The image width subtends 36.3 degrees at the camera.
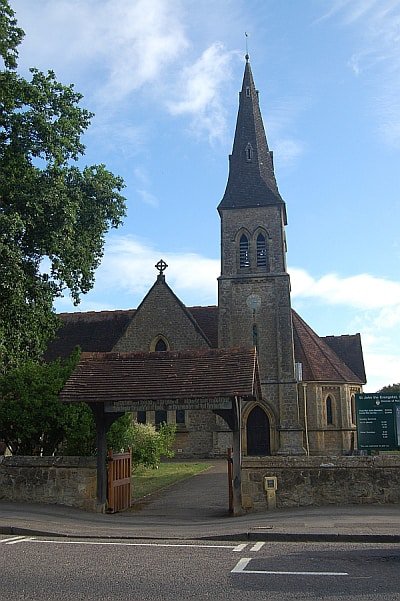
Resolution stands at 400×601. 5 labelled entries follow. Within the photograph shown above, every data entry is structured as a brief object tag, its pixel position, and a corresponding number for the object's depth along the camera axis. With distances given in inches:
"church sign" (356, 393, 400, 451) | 570.6
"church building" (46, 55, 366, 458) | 1362.0
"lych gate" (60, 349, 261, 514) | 536.4
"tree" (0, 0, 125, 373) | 665.6
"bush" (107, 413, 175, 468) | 828.7
